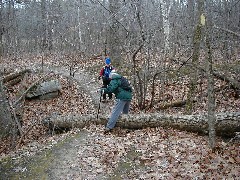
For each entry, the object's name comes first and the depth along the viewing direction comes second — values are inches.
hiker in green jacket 282.9
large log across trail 254.8
